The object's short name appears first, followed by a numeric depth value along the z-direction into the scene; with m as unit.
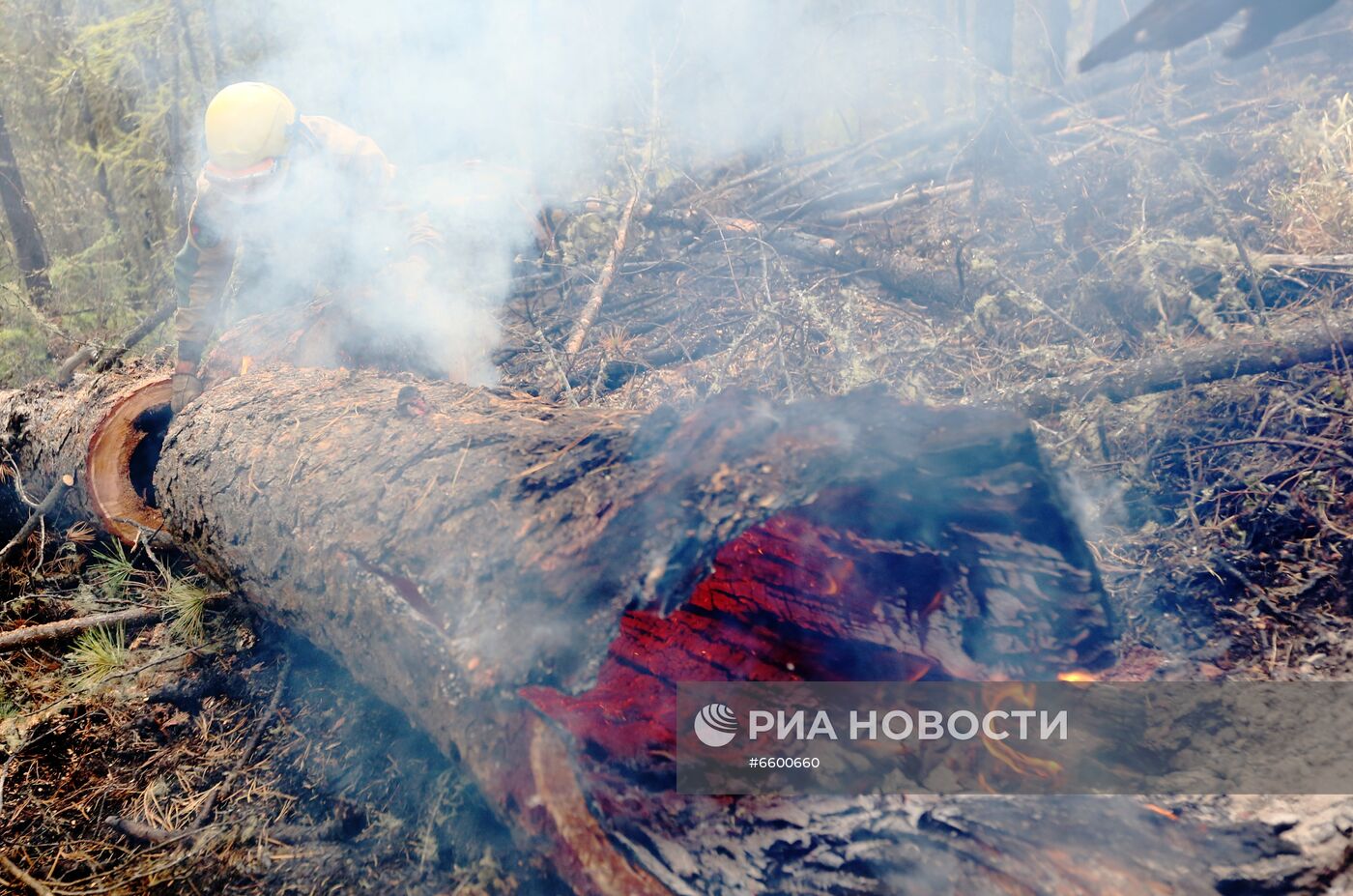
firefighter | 3.93
